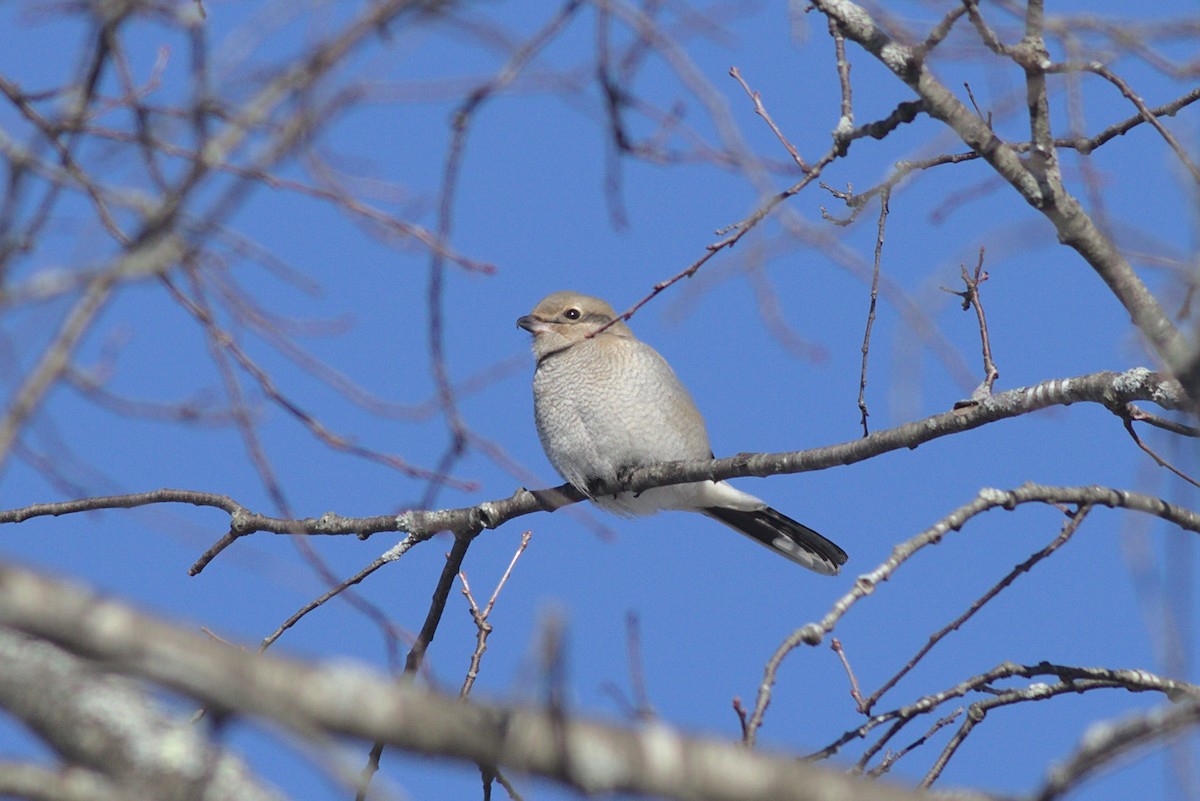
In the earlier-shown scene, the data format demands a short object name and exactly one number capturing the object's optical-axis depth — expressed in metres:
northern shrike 10.68
